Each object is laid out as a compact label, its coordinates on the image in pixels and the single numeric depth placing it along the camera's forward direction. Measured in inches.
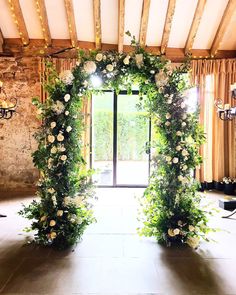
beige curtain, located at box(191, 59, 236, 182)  236.8
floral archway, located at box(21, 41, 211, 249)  125.1
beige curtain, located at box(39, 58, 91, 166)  234.4
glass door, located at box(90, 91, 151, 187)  252.1
